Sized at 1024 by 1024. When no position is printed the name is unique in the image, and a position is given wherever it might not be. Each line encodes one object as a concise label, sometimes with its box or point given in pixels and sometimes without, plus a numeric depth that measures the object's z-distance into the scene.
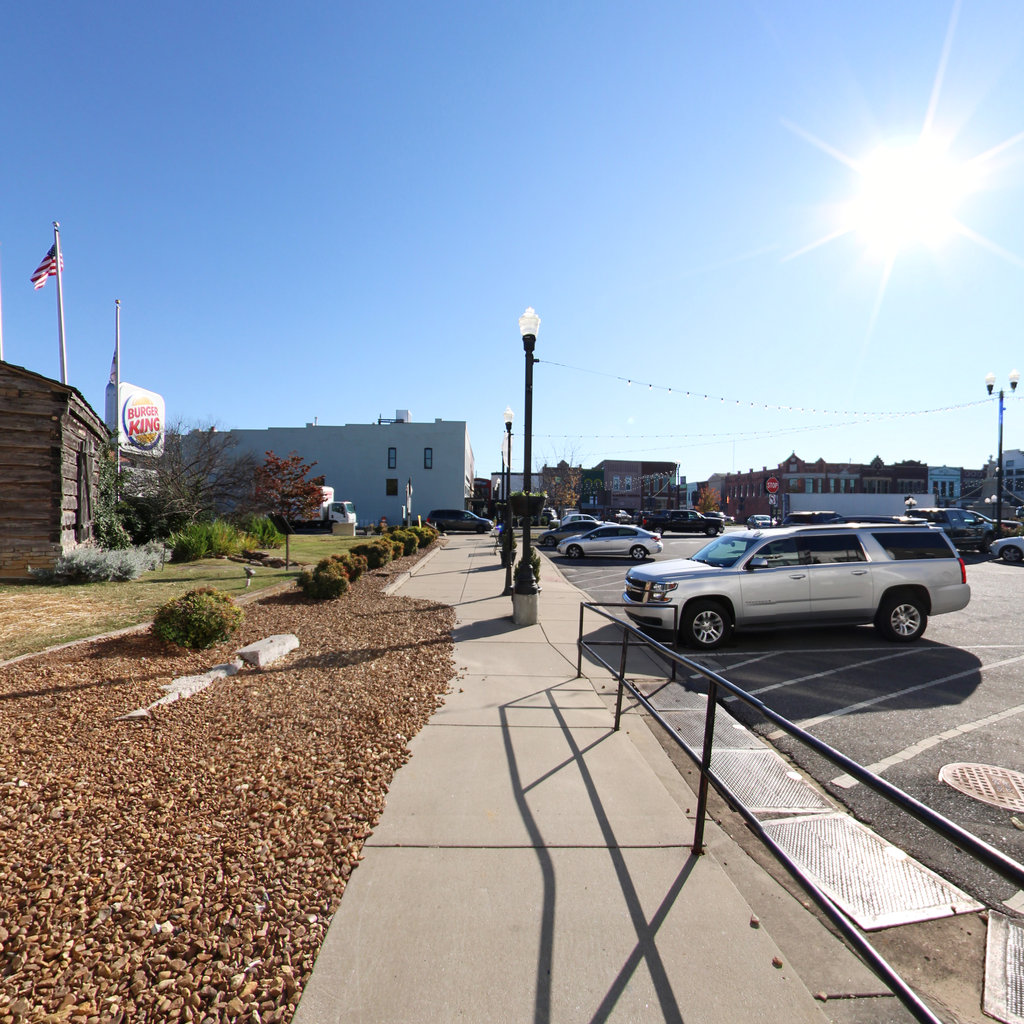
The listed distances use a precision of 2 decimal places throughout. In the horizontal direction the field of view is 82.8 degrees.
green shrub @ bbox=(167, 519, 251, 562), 16.70
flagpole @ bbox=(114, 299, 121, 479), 18.84
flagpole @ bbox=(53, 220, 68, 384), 18.48
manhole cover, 4.02
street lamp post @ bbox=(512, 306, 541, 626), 9.57
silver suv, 8.25
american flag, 18.25
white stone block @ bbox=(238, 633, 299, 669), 6.53
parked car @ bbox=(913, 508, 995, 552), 25.61
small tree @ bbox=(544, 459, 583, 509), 78.38
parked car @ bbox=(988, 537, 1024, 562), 21.41
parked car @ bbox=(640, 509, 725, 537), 40.34
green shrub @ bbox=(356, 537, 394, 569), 15.97
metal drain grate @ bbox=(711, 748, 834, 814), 3.92
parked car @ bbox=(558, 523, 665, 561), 22.86
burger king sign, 19.72
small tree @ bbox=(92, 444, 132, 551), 15.81
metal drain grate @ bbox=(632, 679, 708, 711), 5.91
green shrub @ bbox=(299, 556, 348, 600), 10.90
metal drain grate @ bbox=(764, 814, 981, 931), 2.89
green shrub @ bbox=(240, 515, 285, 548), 21.55
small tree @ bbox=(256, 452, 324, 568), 29.38
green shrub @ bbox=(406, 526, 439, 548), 25.32
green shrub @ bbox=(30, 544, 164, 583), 12.27
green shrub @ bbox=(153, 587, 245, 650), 6.75
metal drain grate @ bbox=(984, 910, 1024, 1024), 2.32
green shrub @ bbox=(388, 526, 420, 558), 21.16
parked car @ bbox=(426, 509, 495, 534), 40.81
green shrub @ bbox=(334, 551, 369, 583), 12.92
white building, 51.66
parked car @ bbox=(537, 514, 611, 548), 28.67
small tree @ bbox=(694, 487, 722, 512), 87.69
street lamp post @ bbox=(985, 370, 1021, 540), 24.67
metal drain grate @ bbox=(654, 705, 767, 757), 4.95
